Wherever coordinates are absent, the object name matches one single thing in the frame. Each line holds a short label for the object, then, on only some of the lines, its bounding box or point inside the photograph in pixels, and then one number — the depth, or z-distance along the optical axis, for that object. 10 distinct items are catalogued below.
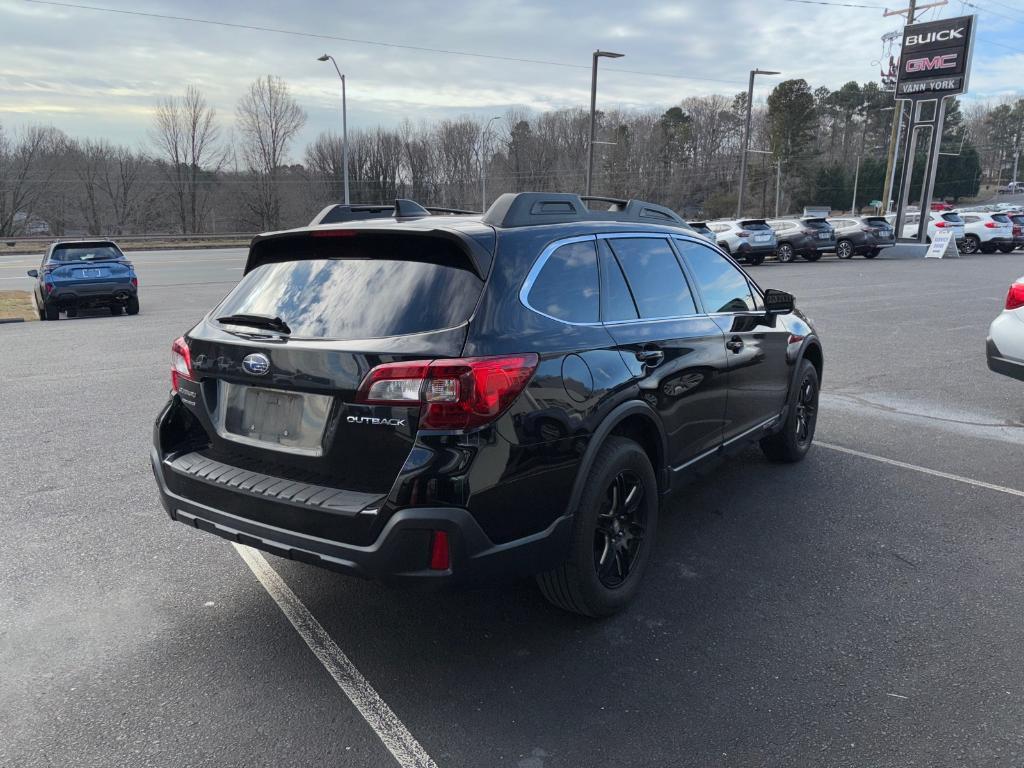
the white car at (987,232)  32.72
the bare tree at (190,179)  62.53
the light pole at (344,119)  36.54
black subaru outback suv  2.69
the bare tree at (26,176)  59.75
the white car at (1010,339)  6.46
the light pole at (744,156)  37.77
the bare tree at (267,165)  62.88
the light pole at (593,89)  30.56
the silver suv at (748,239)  27.62
